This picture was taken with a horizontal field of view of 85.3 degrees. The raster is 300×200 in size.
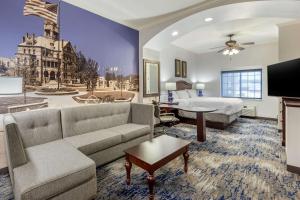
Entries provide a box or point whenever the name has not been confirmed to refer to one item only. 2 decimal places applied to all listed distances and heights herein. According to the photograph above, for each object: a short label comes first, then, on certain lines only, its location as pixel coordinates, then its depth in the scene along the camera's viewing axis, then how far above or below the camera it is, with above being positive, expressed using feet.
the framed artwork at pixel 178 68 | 20.98 +3.51
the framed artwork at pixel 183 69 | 22.31 +3.64
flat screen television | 8.92 +0.95
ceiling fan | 16.47 +4.76
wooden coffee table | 6.11 -2.47
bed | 15.37 -1.45
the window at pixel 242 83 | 21.68 +1.59
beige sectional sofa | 5.11 -2.30
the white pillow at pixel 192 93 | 22.10 +0.28
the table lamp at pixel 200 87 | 23.82 +1.17
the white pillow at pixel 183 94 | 20.15 +0.14
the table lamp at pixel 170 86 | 17.33 +0.98
